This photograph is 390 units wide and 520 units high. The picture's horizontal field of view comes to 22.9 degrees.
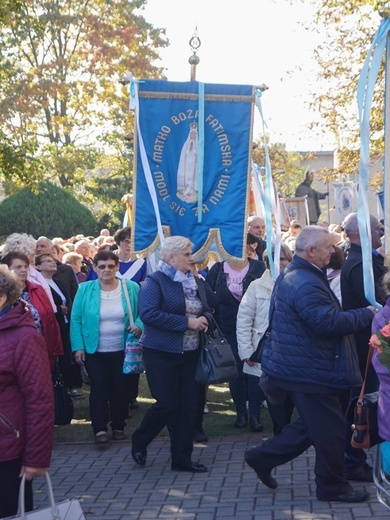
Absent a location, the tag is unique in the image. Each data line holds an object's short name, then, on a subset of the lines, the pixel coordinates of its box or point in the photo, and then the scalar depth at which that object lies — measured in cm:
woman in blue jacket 751
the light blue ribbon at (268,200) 806
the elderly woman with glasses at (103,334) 880
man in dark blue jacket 629
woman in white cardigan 853
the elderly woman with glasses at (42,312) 798
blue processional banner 888
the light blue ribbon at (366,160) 610
